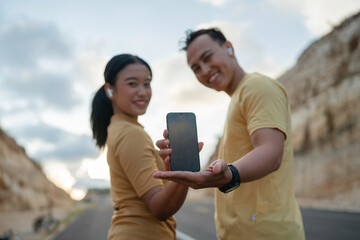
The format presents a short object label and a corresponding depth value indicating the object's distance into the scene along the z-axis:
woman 1.81
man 1.48
